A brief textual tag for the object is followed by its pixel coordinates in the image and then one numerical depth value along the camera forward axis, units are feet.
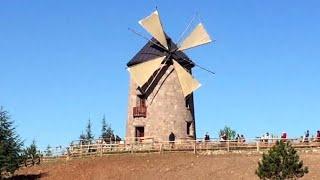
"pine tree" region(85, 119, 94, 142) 297.29
